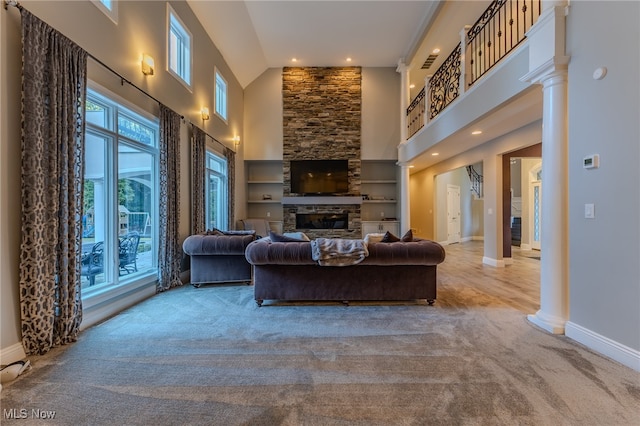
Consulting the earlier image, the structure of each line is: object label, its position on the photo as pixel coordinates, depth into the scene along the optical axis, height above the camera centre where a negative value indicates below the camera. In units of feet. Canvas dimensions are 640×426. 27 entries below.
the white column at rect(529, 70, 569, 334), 8.86 +0.25
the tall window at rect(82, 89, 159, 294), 10.47 +0.70
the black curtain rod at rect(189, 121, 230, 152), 16.78 +4.96
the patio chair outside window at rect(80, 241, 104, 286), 10.24 -1.82
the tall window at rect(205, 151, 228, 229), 20.27 +1.57
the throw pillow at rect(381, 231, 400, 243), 11.93 -1.09
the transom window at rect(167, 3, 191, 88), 14.60 +8.77
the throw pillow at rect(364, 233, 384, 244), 12.29 -1.14
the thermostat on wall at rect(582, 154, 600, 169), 7.77 +1.33
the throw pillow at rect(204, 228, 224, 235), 15.56 -1.13
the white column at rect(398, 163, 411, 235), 26.84 +1.23
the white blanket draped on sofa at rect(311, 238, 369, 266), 11.05 -1.60
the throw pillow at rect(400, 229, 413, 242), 11.95 -1.04
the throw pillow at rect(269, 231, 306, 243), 11.91 -1.11
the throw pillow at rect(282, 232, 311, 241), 13.35 -1.14
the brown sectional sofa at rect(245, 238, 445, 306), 11.53 -2.74
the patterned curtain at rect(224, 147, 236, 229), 23.06 +2.04
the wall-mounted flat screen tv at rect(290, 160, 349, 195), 28.02 +3.28
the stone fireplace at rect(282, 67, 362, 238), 28.02 +8.63
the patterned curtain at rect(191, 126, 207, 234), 16.67 +1.86
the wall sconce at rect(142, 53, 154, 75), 12.22 +6.17
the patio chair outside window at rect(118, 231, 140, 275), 12.34 -1.71
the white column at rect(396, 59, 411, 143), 25.82 +10.25
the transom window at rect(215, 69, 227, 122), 21.72 +8.75
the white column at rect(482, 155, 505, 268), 19.92 +0.08
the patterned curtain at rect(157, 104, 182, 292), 13.73 +0.55
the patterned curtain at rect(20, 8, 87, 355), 7.24 +0.69
